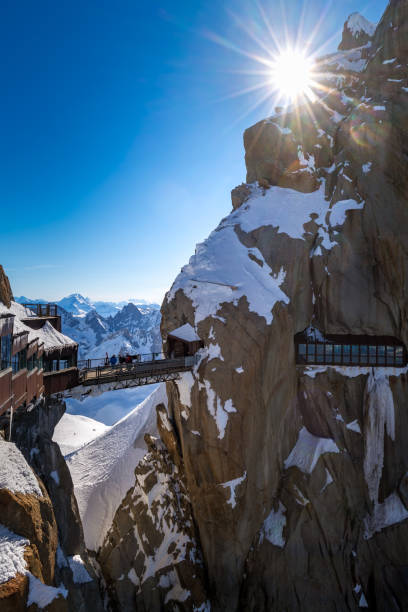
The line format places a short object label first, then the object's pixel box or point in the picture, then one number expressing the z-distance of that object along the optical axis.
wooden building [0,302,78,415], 11.71
